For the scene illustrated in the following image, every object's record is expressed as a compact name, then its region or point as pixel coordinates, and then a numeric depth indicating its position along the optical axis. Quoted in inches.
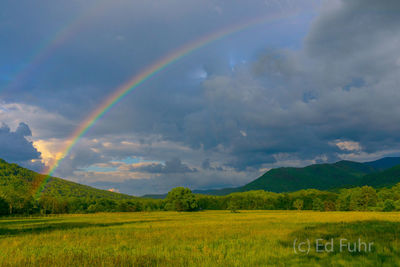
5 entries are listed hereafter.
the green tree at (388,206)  4126.5
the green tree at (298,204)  6550.2
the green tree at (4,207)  4480.8
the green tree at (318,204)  5798.2
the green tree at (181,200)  5034.5
